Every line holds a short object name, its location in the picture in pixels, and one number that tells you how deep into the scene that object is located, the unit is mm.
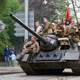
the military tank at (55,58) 21047
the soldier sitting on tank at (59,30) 22234
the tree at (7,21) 39750
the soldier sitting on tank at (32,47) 21766
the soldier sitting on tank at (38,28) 22227
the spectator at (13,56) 34312
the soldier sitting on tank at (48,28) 22359
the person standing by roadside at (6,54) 33562
